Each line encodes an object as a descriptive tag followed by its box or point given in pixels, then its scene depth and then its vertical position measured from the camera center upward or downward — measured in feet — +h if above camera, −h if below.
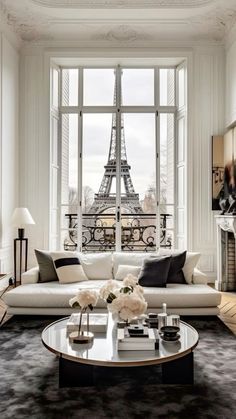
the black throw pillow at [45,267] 13.61 -1.81
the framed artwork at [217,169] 18.95 +2.33
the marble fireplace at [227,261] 17.30 -2.01
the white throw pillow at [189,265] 13.55 -1.73
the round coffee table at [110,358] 7.22 -2.68
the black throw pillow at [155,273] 12.80 -1.89
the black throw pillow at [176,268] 13.35 -1.80
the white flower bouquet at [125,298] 7.98 -1.73
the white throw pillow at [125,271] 13.55 -1.94
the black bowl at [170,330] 8.20 -2.45
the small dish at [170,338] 8.15 -2.59
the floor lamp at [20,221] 16.44 -0.21
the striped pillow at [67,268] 13.30 -1.80
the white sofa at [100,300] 12.00 -2.58
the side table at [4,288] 12.72 -3.17
